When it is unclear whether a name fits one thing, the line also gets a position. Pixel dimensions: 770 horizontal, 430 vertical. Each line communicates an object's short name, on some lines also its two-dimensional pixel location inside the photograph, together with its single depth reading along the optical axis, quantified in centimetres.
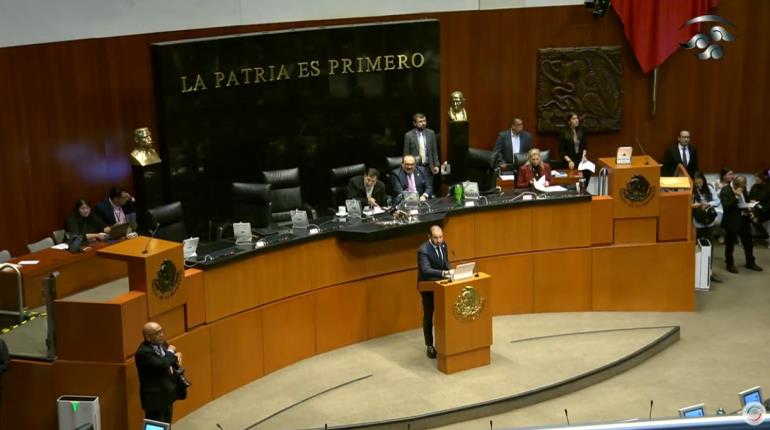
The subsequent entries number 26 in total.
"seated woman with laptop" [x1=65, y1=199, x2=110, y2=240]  1102
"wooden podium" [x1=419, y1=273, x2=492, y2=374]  966
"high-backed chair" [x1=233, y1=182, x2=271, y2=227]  1087
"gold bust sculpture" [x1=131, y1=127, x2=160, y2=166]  1097
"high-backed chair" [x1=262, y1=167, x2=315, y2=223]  1168
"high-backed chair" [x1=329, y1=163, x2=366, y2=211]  1202
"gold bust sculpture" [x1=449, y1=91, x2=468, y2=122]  1334
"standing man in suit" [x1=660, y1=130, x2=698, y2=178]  1429
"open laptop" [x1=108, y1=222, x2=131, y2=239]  1019
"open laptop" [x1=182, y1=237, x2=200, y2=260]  943
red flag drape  1480
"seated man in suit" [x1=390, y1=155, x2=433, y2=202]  1169
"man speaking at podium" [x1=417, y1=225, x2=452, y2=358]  983
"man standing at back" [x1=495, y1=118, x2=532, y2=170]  1389
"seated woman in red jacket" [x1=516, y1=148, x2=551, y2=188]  1188
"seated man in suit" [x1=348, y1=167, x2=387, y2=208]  1130
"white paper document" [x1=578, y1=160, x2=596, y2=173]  1357
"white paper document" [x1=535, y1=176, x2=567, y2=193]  1162
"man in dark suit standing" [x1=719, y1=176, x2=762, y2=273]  1300
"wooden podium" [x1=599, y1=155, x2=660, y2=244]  1145
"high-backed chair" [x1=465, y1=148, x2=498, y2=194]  1254
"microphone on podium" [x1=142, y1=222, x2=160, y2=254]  873
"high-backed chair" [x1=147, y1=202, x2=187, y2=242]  1001
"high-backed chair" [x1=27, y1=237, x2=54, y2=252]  1076
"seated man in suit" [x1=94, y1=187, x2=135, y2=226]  1121
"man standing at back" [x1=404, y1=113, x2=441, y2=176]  1291
